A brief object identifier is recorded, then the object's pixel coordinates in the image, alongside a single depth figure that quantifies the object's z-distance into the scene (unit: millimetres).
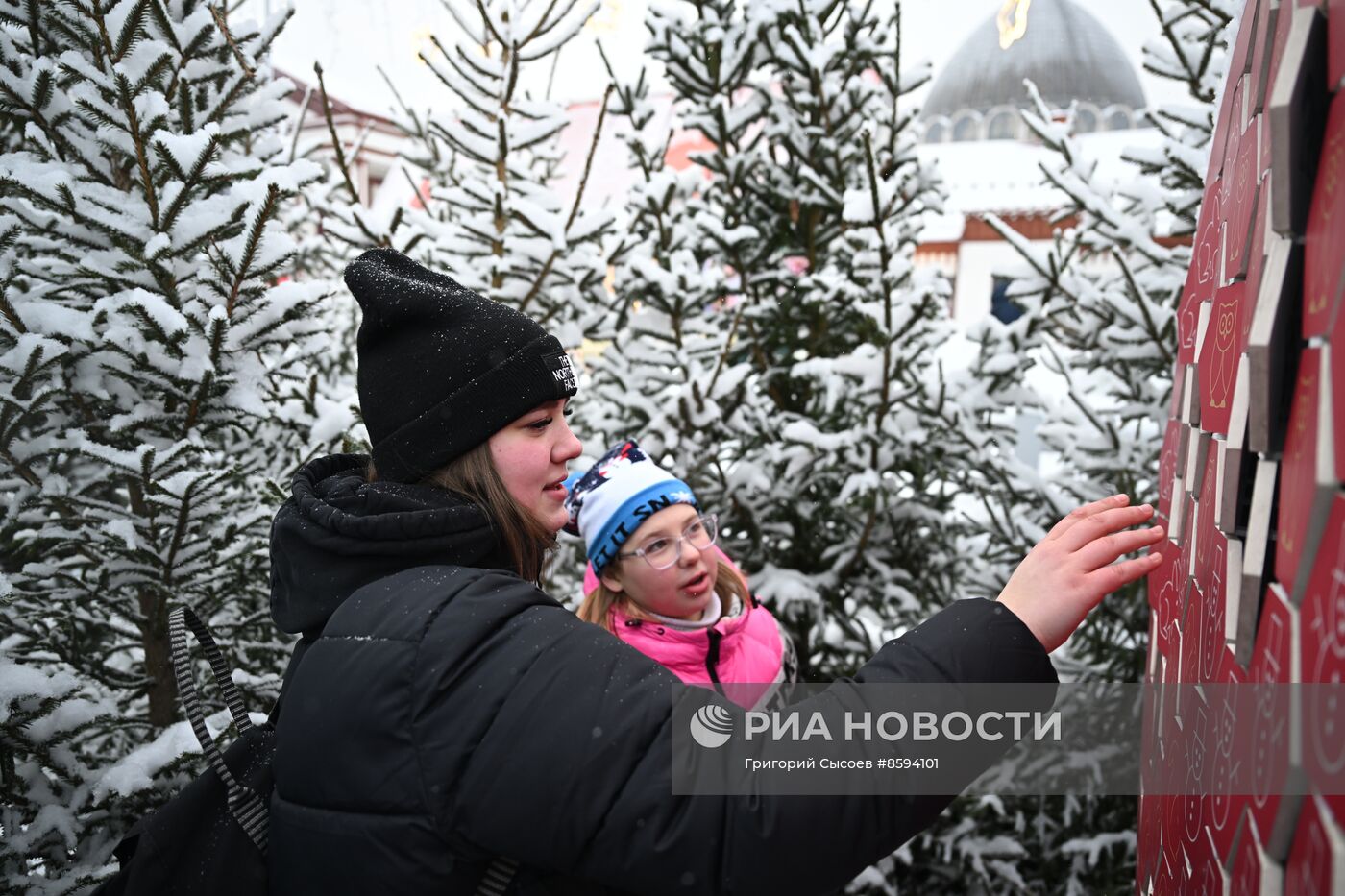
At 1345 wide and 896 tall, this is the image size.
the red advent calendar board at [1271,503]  764
